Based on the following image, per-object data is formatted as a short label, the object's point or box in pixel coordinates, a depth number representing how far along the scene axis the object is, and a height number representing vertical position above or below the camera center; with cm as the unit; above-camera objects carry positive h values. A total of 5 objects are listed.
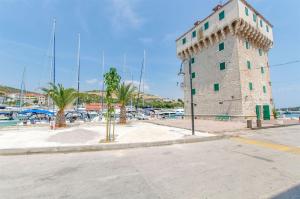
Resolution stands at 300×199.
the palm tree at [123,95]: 1770 +160
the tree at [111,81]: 815 +166
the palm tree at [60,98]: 1430 +97
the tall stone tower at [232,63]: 1751 +690
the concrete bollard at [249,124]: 1187 -175
